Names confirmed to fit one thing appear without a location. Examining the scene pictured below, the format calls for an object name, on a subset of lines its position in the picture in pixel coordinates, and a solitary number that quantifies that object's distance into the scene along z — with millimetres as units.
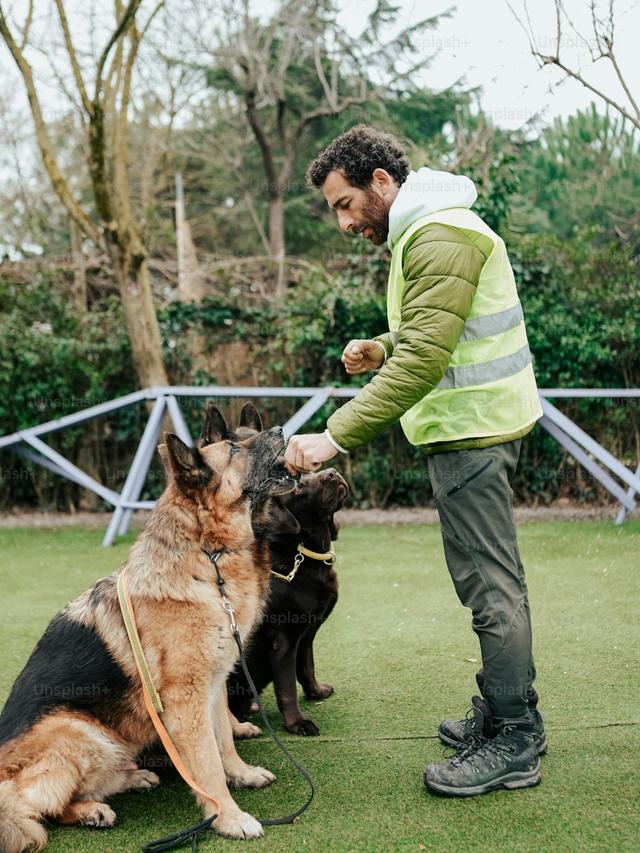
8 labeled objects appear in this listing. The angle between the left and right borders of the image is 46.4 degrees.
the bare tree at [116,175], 8852
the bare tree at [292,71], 17344
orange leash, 2723
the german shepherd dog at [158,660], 2666
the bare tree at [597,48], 6621
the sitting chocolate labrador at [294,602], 3578
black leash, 2613
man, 2740
